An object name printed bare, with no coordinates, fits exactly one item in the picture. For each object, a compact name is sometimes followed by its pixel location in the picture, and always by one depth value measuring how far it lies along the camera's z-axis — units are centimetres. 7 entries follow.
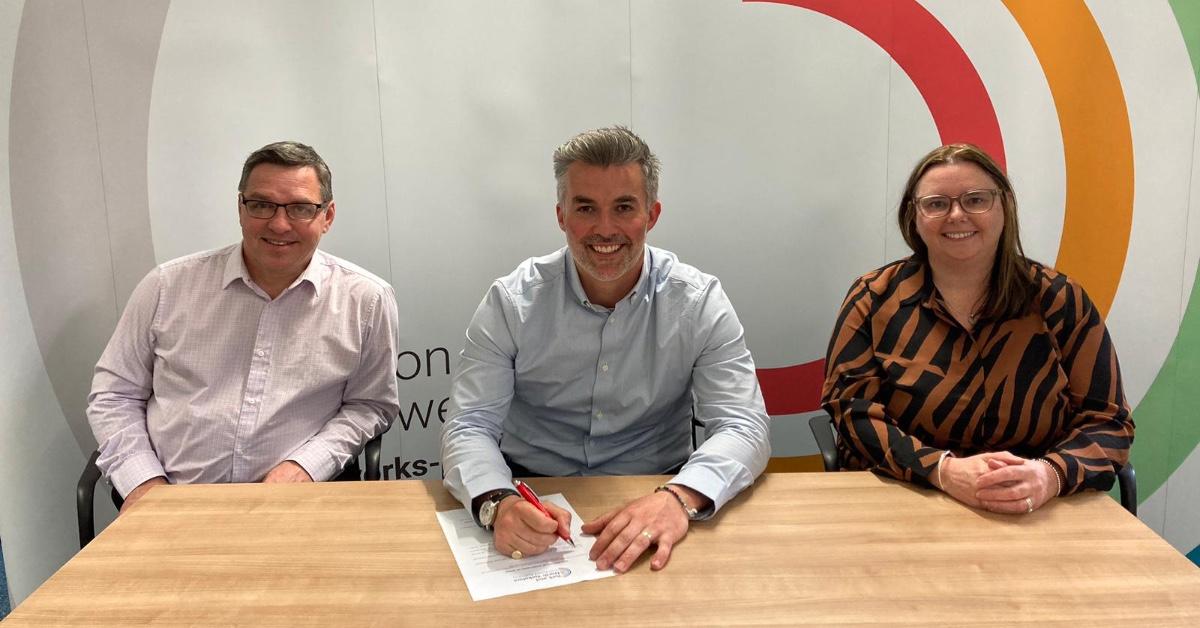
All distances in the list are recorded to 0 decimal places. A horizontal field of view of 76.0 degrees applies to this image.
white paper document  136
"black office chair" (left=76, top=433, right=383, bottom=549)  201
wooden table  126
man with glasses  223
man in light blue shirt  191
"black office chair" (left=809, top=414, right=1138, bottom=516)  195
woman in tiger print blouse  196
